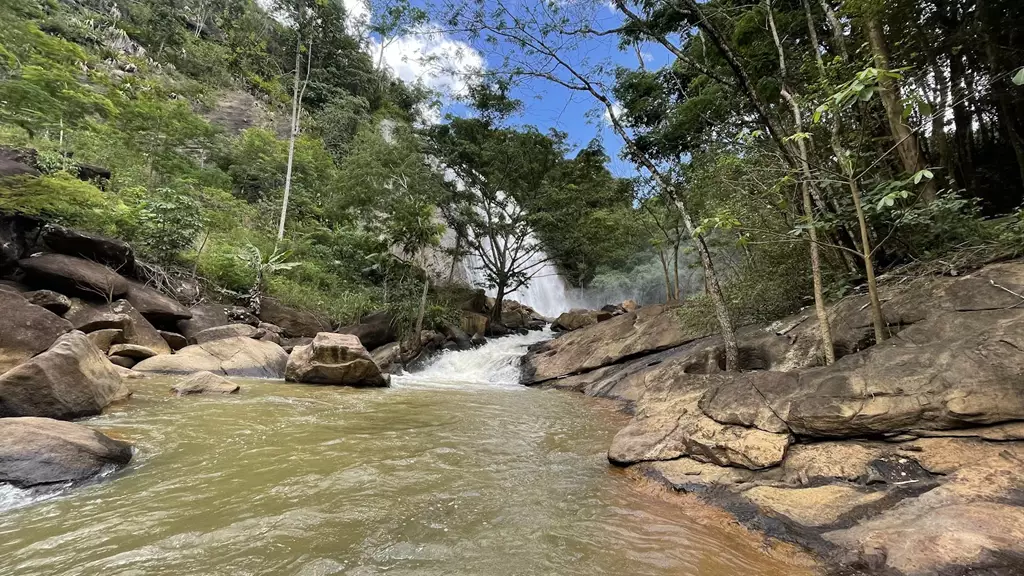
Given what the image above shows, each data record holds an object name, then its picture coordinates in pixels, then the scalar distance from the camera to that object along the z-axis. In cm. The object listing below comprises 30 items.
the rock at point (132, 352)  827
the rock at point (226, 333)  1045
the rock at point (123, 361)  810
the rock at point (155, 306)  1002
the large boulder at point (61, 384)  412
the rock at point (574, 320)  1864
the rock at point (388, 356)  1350
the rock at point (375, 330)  1497
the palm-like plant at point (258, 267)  1394
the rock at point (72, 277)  880
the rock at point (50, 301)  819
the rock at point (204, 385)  639
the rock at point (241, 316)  1287
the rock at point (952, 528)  211
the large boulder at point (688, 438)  365
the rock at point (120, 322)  849
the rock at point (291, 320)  1403
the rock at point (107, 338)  797
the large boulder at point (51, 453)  299
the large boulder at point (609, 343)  1100
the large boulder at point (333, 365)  914
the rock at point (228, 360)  815
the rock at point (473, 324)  1844
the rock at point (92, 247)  939
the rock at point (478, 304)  2044
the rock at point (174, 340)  989
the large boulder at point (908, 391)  301
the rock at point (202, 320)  1088
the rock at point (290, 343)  1300
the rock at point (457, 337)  1650
